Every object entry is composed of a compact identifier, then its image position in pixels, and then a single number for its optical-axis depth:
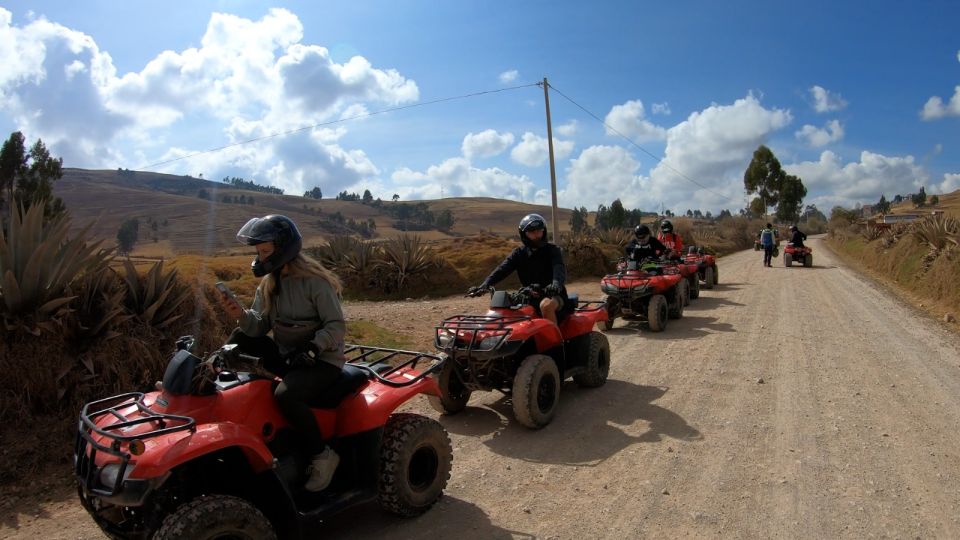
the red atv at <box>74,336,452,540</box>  2.77
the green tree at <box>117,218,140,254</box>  42.44
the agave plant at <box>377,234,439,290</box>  17.42
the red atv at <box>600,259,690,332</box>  10.74
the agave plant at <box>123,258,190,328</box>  6.23
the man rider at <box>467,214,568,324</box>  6.68
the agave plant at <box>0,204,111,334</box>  5.32
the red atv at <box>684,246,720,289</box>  17.64
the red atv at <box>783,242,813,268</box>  24.97
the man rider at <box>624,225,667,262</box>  12.68
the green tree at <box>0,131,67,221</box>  23.06
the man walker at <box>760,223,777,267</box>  25.89
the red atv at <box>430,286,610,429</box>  5.66
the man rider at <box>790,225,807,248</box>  25.17
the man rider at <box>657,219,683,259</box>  14.80
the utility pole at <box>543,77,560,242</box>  20.23
